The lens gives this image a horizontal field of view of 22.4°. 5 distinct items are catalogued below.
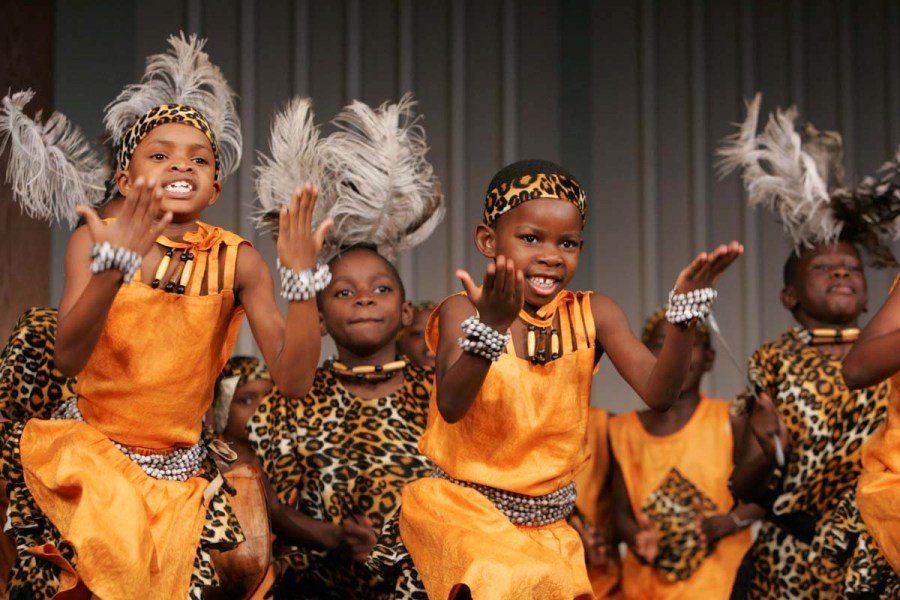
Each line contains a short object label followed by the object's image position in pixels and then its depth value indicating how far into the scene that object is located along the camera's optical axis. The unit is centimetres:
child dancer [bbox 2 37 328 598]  521
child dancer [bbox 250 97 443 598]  764
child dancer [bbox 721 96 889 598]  790
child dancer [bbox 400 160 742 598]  558
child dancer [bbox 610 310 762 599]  892
